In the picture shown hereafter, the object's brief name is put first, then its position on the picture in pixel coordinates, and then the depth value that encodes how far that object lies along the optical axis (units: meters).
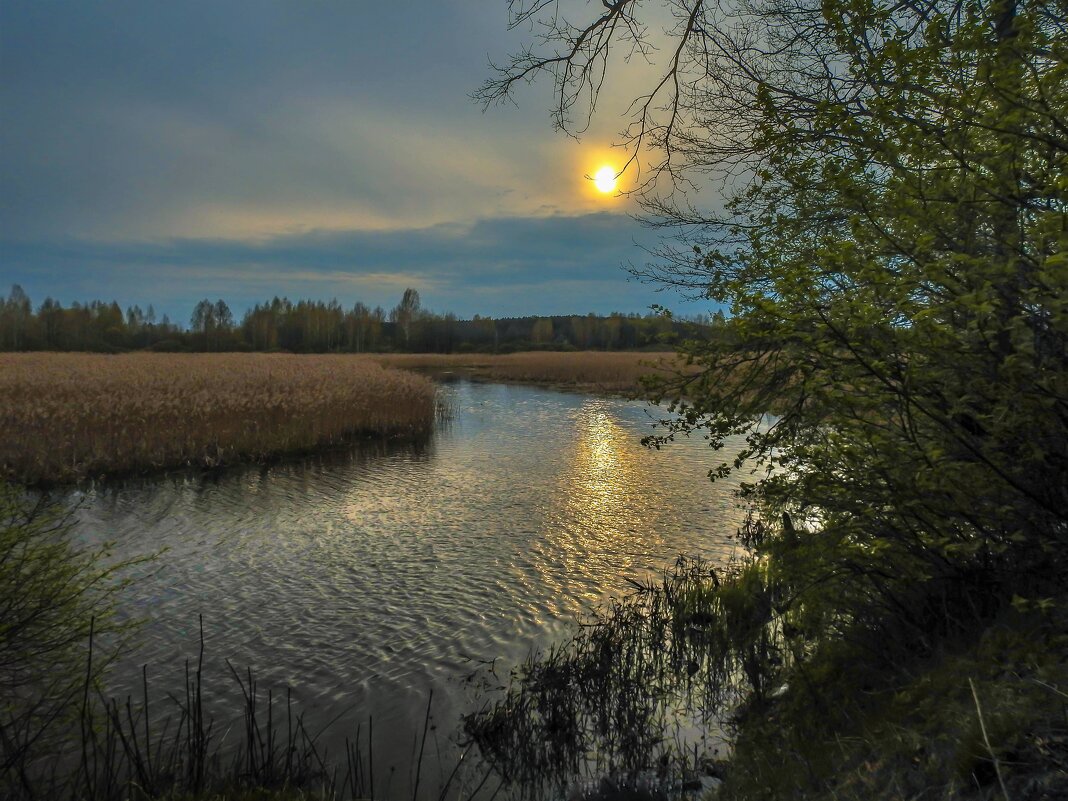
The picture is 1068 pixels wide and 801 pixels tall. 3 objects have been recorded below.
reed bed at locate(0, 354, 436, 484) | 13.64
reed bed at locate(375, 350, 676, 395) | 39.28
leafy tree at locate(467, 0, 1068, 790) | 3.12
